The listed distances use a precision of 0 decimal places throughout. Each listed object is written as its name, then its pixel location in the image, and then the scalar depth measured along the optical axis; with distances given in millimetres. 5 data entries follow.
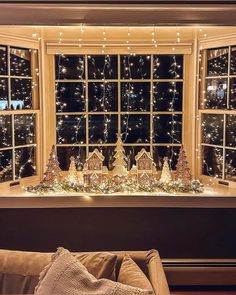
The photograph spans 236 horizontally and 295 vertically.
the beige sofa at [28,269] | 1667
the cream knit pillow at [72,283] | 1352
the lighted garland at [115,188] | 3012
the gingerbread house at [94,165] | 3123
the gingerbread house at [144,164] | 3158
